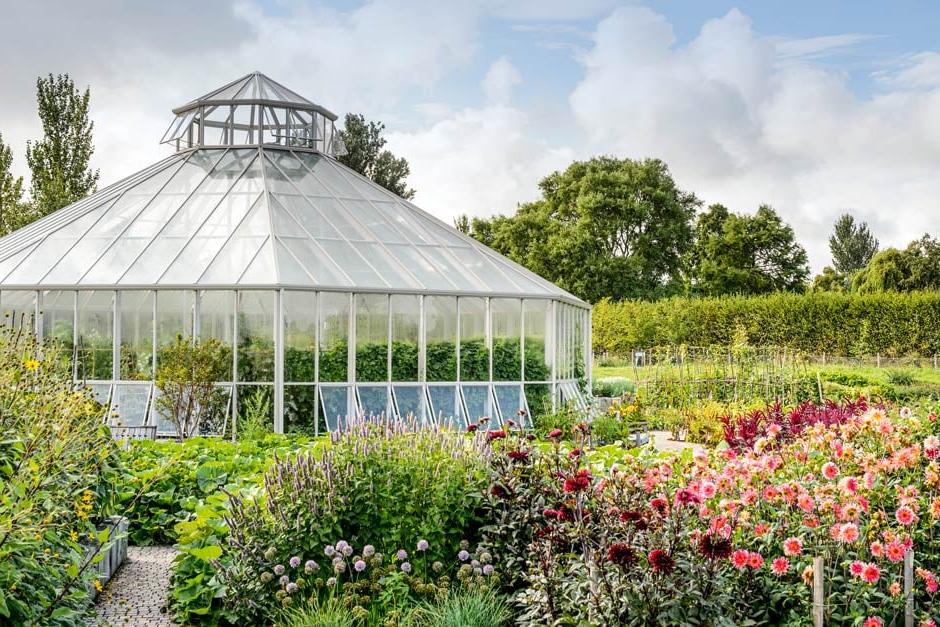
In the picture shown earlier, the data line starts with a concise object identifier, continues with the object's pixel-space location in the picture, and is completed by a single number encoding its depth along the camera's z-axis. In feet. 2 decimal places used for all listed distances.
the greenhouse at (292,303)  47.73
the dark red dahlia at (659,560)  14.06
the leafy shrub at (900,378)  78.69
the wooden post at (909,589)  15.98
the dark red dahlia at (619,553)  14.32
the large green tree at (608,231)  136.98
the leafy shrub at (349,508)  19.98
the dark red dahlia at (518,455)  19.93
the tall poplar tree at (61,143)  83.56
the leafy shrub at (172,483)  27.63
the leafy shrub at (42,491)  15.57
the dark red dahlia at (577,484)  15.96
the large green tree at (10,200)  86.89
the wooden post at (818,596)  15.44
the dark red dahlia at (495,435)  21.90
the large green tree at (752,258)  141.38
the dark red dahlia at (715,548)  14.55
